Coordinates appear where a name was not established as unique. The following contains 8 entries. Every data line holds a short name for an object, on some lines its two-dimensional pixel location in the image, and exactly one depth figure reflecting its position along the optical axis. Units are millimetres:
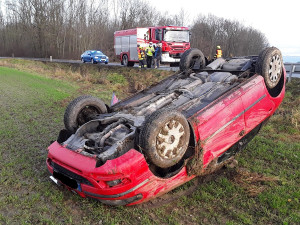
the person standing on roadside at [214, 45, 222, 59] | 11774
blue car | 21672
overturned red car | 2795
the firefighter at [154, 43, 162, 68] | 15500
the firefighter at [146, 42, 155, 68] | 14812
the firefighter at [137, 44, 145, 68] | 15523
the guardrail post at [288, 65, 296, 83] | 10863
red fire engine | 15461
